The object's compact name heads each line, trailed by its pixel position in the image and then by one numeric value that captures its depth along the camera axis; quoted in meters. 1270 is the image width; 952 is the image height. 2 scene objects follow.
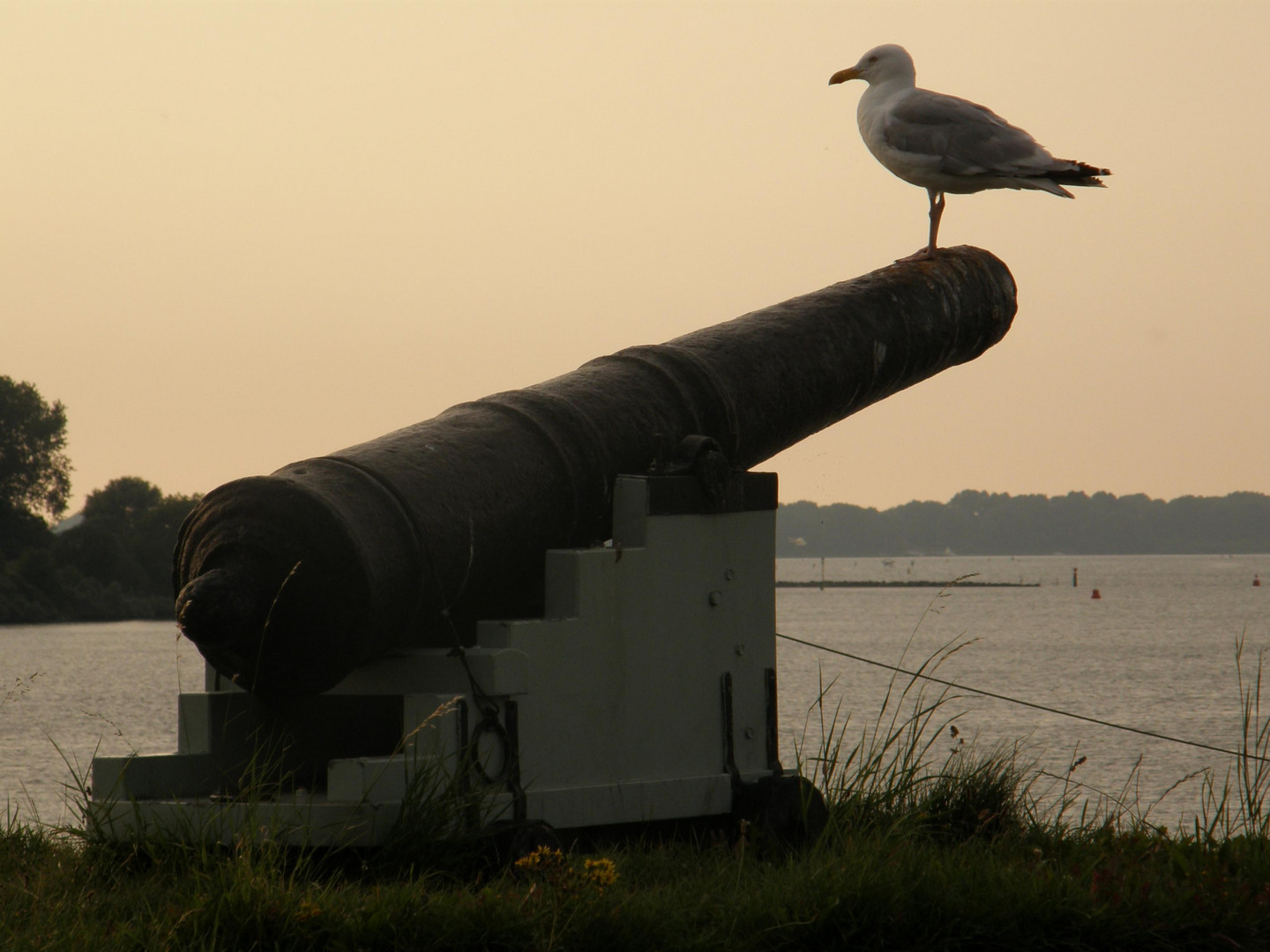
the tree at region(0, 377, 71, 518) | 151.25
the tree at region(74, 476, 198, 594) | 160.37
